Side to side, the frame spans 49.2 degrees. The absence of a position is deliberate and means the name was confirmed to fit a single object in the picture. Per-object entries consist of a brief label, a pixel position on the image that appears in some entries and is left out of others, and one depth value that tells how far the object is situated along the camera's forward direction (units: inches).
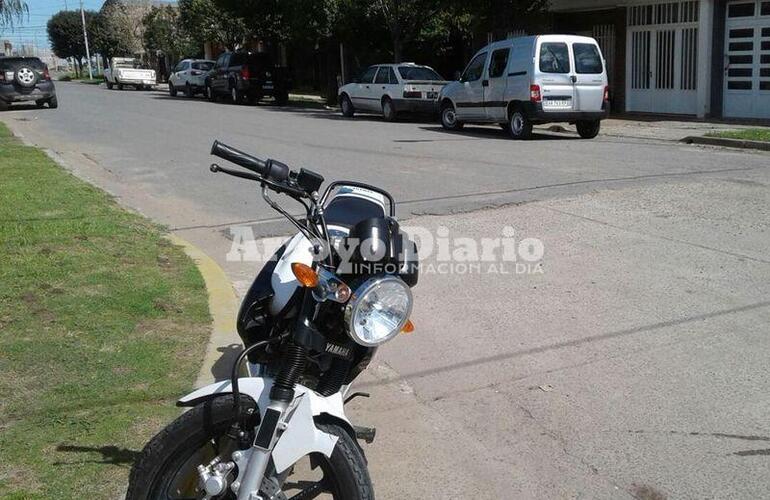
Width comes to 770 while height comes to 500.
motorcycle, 112.0
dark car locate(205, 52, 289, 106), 1240.8
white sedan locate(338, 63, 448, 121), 886.4
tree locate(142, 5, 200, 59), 2175.2
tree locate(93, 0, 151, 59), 2640.3
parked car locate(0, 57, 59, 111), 1069.8
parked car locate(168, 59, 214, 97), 1451.8
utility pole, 2631.2
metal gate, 893.2
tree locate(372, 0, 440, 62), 1066.1
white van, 680.4
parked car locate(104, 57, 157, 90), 1857.8
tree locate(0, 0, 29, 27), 349.7
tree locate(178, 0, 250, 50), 1689.2
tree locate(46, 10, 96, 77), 3088.1
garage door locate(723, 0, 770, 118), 820.0
